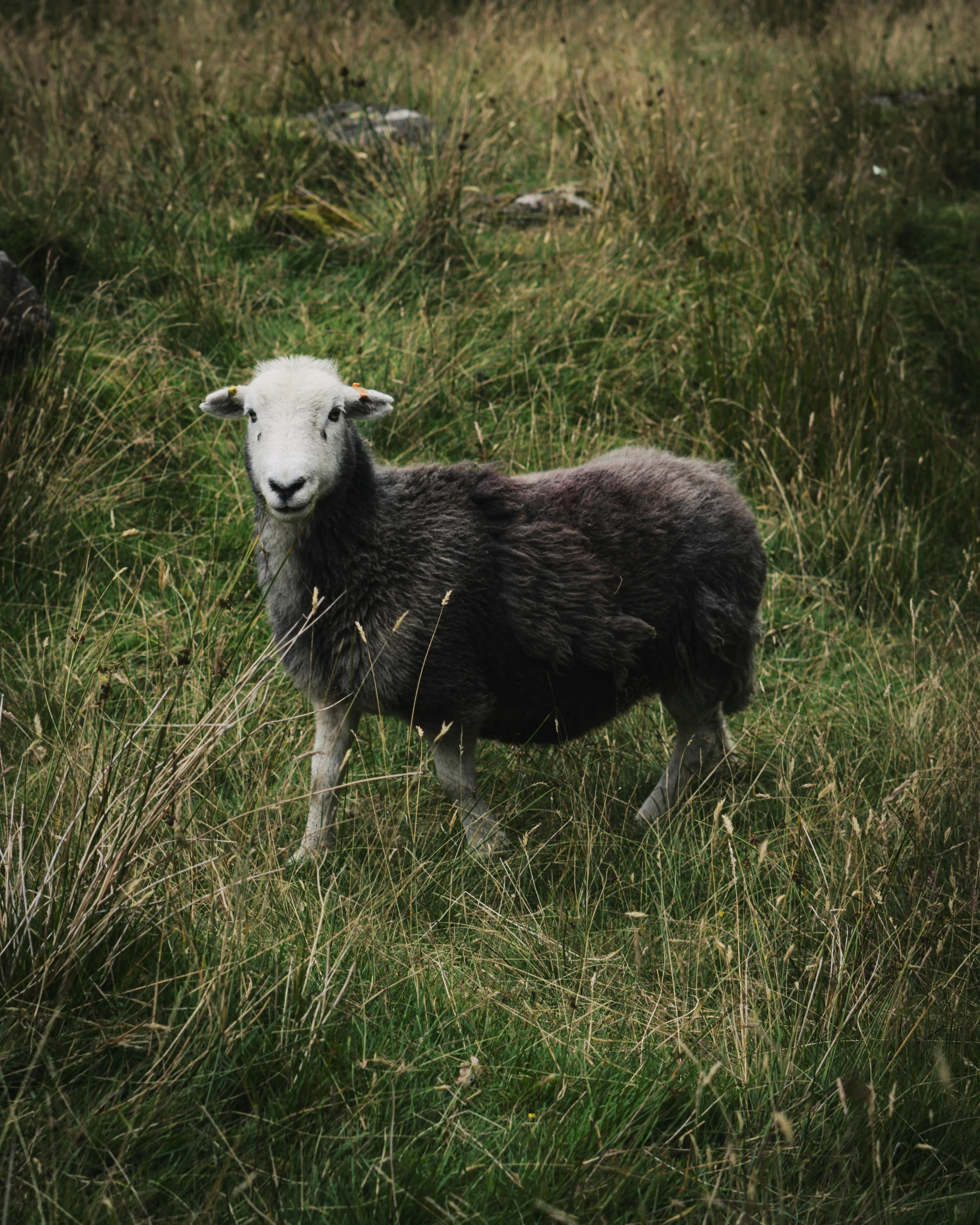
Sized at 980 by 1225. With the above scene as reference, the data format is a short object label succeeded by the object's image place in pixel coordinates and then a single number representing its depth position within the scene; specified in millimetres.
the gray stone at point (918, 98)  8727
